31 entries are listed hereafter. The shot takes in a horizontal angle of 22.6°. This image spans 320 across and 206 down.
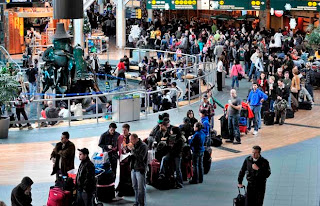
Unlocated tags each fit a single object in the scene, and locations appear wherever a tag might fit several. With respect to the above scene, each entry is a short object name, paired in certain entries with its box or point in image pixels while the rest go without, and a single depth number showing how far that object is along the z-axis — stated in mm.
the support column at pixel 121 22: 41597
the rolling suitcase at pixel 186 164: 15969
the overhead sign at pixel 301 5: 35125
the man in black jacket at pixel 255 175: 13133
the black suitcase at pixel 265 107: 22594
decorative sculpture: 26219
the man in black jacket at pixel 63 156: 14383
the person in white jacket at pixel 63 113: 21620
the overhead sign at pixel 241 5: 35844
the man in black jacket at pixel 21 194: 12266
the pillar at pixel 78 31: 35031
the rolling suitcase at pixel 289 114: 22805
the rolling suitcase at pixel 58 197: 13266
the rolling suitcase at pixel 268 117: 21797
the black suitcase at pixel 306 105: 24125
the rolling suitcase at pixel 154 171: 15719
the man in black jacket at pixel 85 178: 13172
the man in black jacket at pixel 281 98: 21812
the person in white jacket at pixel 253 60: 27794
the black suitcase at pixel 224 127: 19703
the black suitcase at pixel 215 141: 19250
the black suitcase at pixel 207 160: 16641
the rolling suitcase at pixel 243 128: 20641
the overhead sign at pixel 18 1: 38025
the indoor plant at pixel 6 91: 19719
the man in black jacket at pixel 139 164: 13926
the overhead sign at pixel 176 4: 37000
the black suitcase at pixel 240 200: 13312
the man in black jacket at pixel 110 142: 15266
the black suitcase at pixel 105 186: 14703
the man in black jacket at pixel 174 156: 15359
